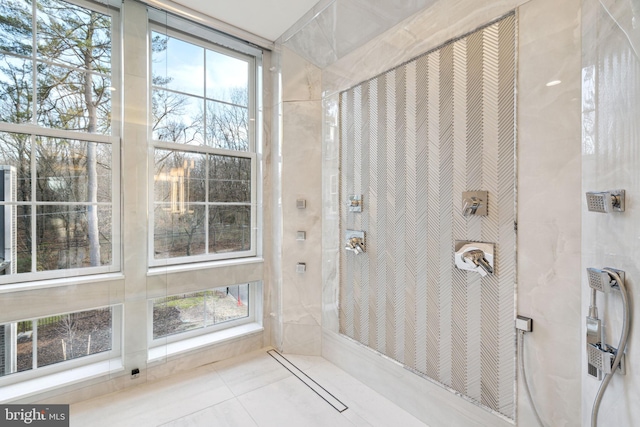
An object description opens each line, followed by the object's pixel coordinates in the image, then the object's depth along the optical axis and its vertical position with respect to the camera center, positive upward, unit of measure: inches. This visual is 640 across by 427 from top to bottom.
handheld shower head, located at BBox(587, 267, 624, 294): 41.1 -10.0
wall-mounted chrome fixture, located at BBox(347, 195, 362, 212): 88.8 +2.4
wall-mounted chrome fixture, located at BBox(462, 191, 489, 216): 61.2 +1.7
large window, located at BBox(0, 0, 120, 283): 68.7 +17.8
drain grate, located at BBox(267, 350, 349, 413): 79.5 -52.7
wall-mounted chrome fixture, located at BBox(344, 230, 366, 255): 88.8 -9.6
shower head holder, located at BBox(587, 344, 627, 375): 40.6 -21.2
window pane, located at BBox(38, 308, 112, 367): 74.4 -33.4
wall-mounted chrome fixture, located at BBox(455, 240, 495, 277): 60.9 -9.8
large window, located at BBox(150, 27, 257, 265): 89.2 +20.2
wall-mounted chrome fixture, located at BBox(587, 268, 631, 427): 39.6 -19.6
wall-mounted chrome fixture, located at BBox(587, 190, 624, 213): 40.8 +1.4
